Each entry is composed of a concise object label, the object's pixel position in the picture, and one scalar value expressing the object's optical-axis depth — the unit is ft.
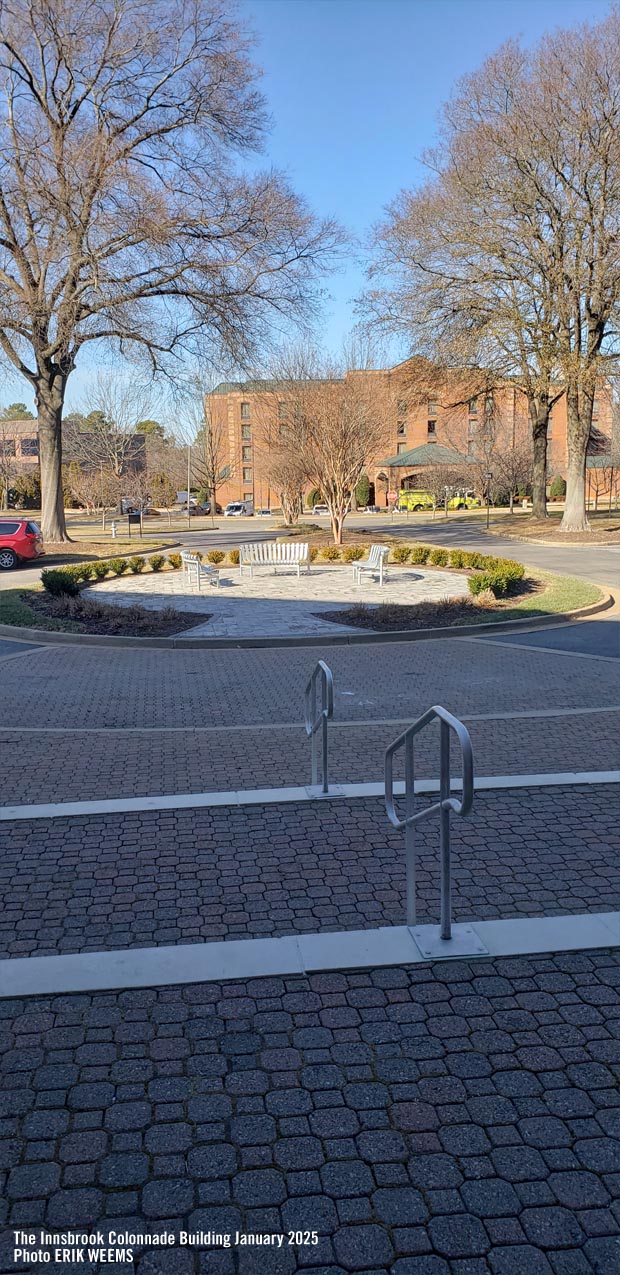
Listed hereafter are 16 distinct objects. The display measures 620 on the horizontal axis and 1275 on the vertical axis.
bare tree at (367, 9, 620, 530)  94.32
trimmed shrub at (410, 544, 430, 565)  78.43
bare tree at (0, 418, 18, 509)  237.04
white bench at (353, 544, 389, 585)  67.00
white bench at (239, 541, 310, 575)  73.00
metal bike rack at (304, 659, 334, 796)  18.23
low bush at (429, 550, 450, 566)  77.10
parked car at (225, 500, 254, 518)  255.29
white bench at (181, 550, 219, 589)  66.28
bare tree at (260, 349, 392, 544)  99.45
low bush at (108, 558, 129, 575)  75.20
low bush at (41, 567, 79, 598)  57.93
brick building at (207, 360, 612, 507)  119.44
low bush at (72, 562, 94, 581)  68.90
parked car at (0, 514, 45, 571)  88.89
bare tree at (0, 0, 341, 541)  85.30
